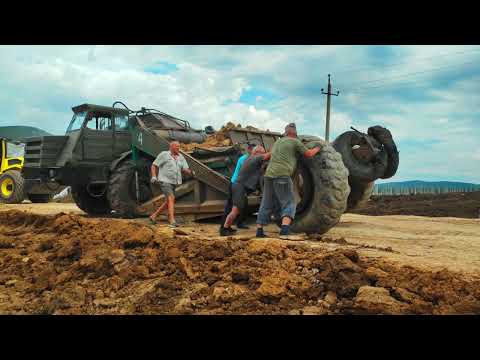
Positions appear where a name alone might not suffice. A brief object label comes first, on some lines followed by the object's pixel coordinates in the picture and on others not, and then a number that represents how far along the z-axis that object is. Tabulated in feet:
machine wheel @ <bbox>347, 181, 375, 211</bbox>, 32.32
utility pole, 79.15
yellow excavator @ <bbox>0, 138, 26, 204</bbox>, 56.70
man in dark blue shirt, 23.50
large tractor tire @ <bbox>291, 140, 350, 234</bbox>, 22.45
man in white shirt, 27.84
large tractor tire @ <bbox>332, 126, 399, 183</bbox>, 31.01
